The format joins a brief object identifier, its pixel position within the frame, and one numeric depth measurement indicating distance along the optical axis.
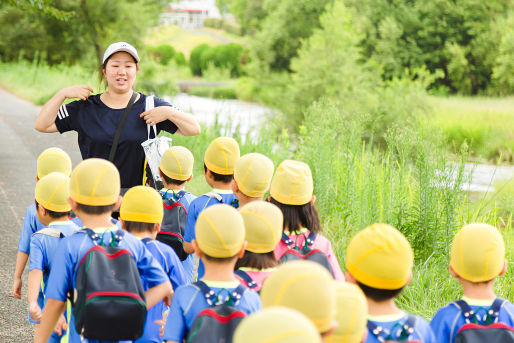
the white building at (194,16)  149.68
